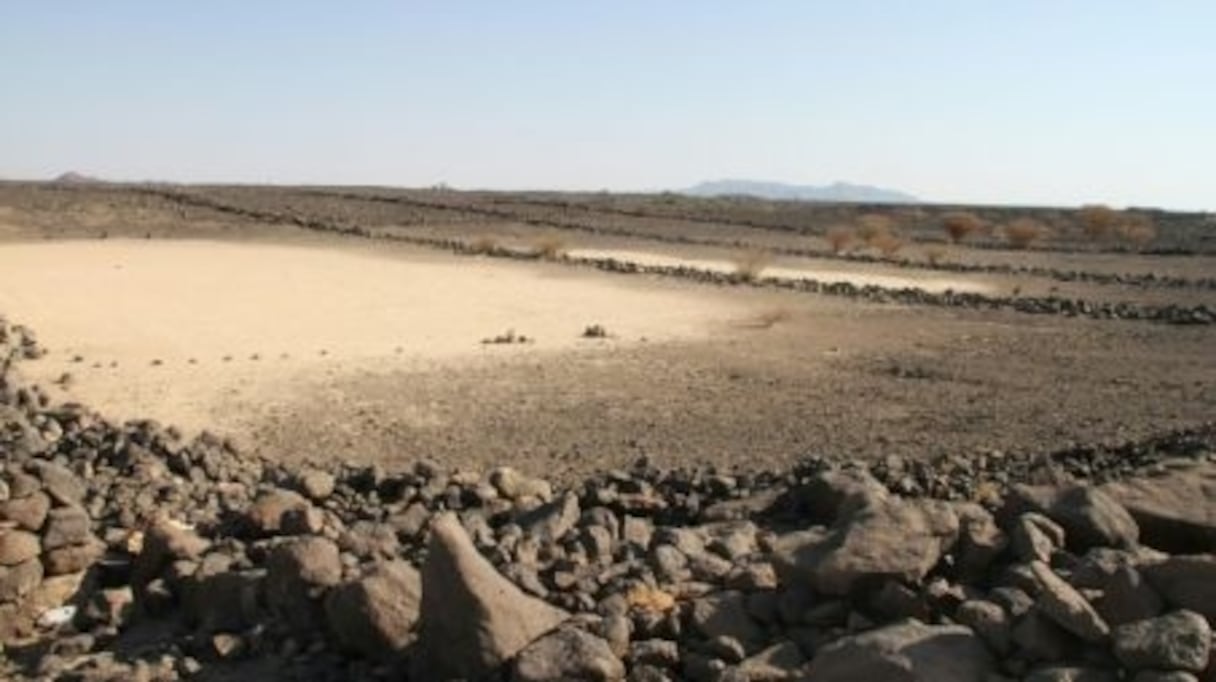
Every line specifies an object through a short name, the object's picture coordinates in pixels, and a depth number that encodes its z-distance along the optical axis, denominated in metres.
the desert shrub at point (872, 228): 47.12
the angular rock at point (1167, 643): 4.60
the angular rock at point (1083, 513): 5.99
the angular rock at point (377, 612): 5.99
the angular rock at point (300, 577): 6.40
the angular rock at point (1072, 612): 4.84
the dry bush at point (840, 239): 44.89
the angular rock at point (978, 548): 5.77
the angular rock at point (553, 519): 7.41
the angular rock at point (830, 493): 7.25
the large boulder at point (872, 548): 5.54
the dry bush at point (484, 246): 36.91
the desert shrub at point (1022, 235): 52.09
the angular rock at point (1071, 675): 4.71
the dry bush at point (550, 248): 35.88
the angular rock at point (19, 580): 7.22
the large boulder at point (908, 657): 4.81
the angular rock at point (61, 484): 7.94
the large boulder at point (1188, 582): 5.01
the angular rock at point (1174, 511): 6.22
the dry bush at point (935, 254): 40.58
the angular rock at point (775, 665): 5.19
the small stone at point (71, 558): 7.46
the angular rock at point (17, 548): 7.30
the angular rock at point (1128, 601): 5.02
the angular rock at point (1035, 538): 5.69
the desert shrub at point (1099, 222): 63.25
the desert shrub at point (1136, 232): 60.96
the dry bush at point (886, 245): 44.53
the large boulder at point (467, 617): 5.53
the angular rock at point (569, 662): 5.28
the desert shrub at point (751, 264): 30.12
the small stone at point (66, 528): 7.52
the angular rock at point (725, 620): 5.56
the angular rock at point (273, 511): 7.79
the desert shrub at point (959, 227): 55.62
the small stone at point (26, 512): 7.57
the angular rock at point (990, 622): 5.02
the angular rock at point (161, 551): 7.24
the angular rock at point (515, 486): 9.44
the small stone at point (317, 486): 9.16
